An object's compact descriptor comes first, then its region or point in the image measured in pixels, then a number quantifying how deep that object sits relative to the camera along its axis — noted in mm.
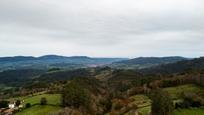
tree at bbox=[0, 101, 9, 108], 71055
